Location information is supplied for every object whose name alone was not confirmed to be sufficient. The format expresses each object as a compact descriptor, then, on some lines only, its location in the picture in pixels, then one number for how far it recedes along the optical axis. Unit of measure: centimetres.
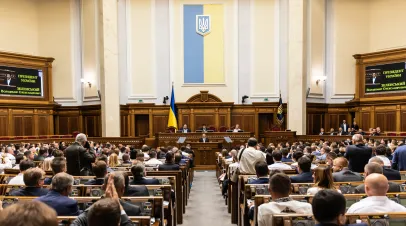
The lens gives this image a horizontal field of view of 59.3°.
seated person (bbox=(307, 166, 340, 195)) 383
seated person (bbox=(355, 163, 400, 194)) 416
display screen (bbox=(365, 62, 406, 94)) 1650
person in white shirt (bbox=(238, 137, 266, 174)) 651
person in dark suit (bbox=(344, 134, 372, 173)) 627
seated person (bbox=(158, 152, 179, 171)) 720
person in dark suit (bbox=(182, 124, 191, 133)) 1641
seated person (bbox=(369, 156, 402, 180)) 542
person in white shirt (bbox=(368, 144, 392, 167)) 691
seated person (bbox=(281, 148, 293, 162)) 855
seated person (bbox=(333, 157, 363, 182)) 509
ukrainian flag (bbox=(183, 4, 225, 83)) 1922
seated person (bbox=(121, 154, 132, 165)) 812
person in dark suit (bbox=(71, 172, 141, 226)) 339
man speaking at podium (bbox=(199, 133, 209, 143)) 1481
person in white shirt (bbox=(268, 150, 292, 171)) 635
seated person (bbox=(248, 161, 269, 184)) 500
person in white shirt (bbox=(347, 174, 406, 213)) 323
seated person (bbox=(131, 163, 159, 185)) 500
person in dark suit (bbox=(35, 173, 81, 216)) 345
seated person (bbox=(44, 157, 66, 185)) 506
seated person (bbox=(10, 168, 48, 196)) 420
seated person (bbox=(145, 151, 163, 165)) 786
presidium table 1441
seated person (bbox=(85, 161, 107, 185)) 503
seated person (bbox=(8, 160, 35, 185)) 565
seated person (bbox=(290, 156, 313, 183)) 508
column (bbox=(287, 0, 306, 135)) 1742
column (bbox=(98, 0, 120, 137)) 1738
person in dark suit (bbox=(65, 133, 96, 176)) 643
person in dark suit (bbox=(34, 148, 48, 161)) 862
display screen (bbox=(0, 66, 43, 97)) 1723
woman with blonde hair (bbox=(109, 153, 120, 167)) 748
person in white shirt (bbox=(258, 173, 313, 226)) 322
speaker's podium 1439
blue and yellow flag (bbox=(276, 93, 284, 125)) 1741
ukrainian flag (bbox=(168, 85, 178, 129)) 1602
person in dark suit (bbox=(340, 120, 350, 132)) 1670
